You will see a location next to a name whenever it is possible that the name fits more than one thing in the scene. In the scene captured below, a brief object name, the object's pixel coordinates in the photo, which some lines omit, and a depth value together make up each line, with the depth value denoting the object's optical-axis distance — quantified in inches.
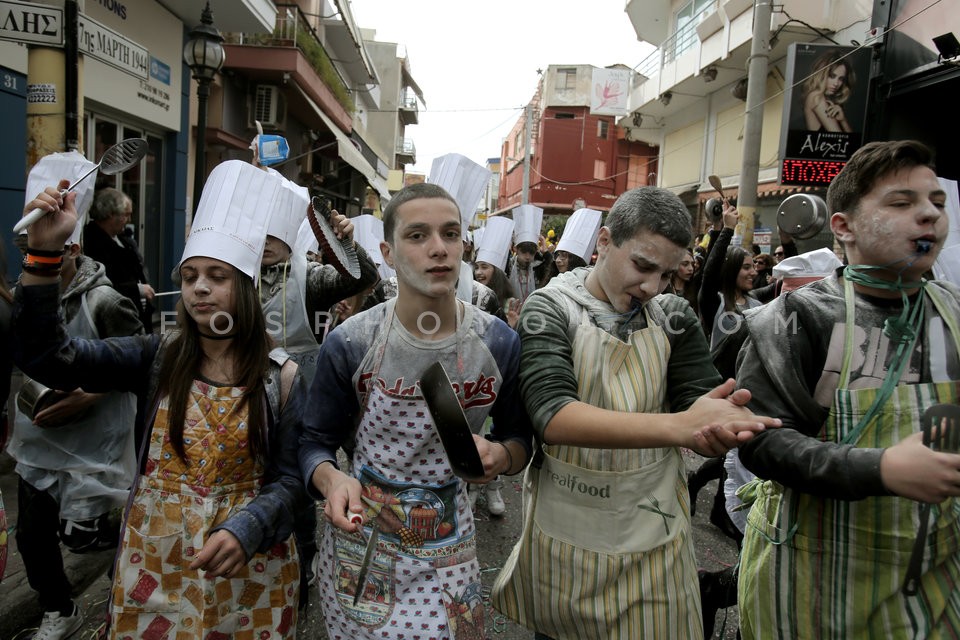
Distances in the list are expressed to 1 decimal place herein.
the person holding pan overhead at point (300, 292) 126.9
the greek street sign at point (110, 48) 149.1
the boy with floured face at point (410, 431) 69.0
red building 1512.1
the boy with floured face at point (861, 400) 62.1
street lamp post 272.5
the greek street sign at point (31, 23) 137.6
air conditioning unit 540.4
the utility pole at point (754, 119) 359.4
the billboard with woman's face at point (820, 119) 367.9
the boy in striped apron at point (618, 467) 72.7
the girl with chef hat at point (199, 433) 70.8
